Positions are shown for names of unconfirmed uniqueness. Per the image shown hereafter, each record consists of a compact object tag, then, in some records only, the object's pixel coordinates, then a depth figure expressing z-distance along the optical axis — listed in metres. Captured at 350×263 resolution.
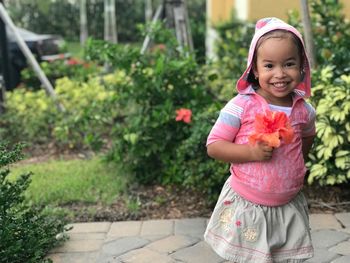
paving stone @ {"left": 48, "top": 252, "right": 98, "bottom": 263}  3.34
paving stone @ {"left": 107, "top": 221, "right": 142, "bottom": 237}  3.71
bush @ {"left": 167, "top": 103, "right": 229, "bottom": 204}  4.08
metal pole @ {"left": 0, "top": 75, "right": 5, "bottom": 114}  6.57
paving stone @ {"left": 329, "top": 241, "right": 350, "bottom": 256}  3.32
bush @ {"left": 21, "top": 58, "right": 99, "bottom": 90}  8.40
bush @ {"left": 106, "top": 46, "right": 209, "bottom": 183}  4.65
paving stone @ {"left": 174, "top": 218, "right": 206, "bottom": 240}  3.68
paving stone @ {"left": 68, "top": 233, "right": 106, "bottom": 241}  3.66
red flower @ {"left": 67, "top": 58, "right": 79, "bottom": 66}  9.08
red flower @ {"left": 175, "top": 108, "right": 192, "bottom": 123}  4.38
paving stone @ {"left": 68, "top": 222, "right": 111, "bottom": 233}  3.78
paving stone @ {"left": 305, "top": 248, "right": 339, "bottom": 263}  3.22
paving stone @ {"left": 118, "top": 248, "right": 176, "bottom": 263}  3.29
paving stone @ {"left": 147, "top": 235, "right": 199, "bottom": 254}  3.45
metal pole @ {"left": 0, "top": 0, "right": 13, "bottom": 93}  7.44
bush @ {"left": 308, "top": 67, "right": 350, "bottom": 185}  3.97
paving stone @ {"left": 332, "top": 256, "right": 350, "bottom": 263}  3.20
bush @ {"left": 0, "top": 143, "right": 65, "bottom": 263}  2.90
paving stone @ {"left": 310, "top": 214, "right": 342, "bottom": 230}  3.72
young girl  2.30
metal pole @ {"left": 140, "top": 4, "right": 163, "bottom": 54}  5.48
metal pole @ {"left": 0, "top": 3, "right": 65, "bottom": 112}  6.41
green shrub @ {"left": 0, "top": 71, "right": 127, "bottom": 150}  5.99
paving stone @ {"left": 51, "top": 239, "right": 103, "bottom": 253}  3.49
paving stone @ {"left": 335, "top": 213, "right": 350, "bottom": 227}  3.78
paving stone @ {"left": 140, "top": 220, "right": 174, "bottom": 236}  3.70
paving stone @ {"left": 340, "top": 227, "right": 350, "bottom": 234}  3.64
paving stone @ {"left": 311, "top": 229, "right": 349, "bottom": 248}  3.45
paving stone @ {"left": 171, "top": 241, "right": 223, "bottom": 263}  3.27
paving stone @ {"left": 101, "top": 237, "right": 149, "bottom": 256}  3.43
